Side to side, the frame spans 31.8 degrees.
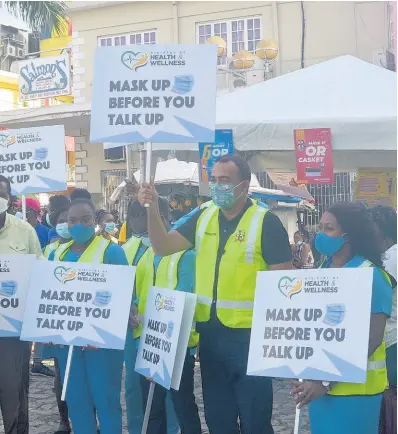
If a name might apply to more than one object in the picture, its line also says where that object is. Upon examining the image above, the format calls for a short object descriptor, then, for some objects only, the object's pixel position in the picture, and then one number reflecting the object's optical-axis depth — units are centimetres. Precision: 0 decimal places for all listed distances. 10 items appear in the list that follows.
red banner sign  653
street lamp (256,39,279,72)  1939
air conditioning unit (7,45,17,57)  3092
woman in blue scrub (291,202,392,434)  339
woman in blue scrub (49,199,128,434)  457
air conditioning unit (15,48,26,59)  3159
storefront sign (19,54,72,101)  2019
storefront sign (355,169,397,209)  752
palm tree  1602
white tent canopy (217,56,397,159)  641
